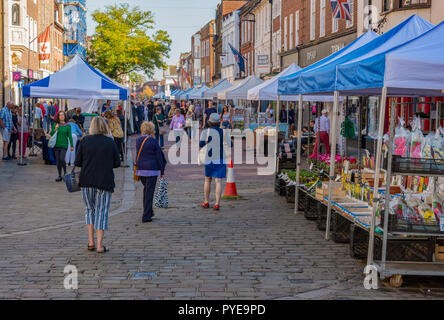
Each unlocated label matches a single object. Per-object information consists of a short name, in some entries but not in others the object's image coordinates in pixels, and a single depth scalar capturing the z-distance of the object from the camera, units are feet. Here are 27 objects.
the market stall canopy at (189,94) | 144.05
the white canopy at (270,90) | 58.66
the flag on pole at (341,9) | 74.28
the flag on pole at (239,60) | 119.34
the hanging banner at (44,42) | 112.68
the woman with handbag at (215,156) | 36.45
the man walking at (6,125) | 64.13
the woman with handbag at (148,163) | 32.27
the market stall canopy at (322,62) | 34.93
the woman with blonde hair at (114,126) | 60.73
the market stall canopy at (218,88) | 101.21
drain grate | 22.21
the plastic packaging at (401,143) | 23.88
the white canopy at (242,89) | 82.58
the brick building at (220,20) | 245.45
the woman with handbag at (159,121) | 75.36
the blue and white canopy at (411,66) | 20.76
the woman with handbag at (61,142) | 49.62
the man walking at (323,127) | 65.89
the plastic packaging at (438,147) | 22.48
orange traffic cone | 41.37
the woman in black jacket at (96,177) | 25.77
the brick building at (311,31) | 90.65
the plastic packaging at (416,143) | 23.12
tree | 187.01
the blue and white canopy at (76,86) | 57.77
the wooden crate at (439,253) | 22.94
